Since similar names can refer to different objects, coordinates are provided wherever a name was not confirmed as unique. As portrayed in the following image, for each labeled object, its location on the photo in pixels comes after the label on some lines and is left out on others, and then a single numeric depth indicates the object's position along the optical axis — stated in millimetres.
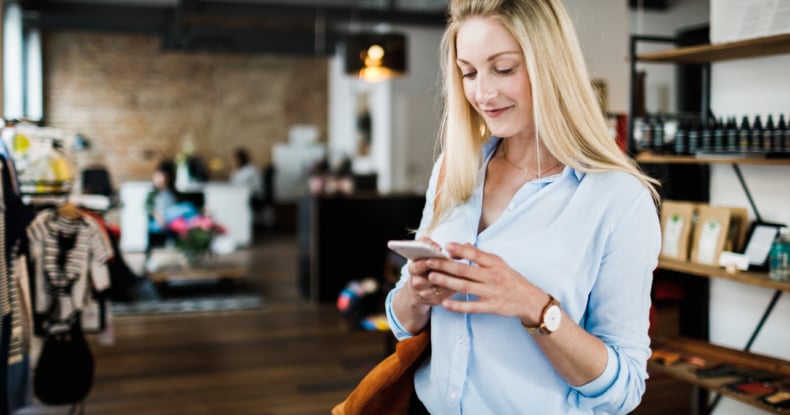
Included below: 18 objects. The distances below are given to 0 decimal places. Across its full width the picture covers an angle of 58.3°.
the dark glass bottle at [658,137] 3299
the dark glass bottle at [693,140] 3068
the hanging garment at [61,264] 3322
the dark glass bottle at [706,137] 2987
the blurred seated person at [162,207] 7773
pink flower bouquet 7168
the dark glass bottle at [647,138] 3328
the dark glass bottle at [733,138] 2842
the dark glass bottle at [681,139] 3146
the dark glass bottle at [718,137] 2913
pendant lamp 6441
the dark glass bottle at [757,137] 2736
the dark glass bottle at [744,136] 2787
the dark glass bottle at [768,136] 2688
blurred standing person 12438
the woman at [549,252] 1174
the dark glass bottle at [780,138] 2648
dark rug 6570
